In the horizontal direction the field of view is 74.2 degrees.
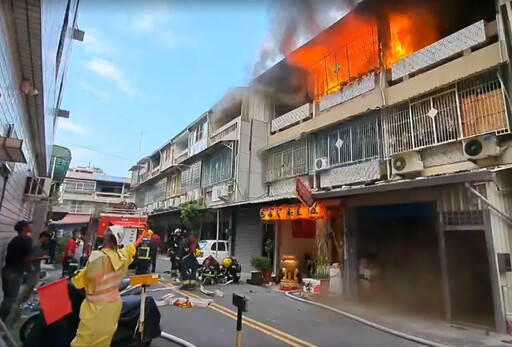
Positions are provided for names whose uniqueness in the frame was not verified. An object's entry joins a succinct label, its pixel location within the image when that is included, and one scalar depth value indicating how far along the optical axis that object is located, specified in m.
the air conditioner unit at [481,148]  7.96
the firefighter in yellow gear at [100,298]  3.46
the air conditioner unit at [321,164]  13.55
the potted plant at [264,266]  13.80
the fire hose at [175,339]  5.29
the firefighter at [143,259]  10.83
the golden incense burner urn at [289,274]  12.00
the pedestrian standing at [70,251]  12.58
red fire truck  17.11
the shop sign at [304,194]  10.80
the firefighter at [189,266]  11.10
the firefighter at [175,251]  14.03
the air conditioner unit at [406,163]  10.08
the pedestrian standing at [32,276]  6.74
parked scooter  4.11
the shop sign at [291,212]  11.08
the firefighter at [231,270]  12.87
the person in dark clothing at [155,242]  13.19
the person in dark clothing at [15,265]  5.89
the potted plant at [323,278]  10.75
